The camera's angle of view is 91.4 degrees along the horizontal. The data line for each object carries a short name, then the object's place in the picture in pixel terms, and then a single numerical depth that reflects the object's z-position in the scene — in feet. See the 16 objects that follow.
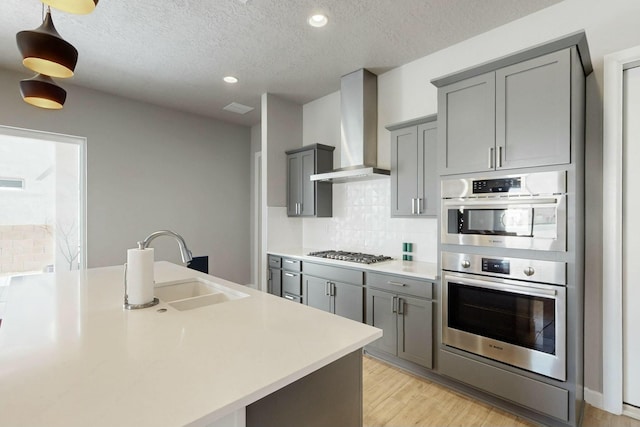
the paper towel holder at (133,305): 4.92
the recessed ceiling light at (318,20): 8.05
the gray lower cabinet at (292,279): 11.64
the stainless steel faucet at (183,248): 5.03
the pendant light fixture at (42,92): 6.00
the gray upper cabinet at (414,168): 9.16
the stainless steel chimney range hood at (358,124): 11.11
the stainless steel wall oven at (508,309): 6.22
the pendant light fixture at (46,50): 4.54
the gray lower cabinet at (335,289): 9.71
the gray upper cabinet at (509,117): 6.18
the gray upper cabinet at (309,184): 12.69
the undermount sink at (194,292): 5.82
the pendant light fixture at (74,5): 3.93
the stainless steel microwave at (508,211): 6.22
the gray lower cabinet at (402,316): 8.18
